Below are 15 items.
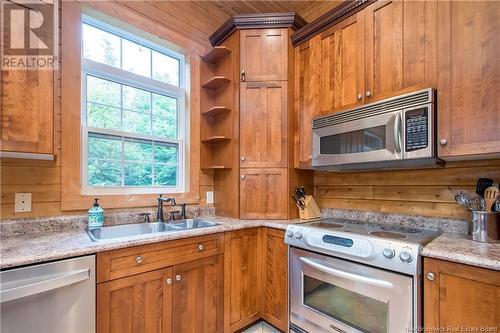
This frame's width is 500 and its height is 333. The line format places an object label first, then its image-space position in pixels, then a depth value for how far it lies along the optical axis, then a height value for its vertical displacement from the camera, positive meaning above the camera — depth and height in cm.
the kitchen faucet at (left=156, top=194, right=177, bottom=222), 207 -33
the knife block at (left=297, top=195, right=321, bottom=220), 219 -38
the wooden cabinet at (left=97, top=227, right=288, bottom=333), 134 -78
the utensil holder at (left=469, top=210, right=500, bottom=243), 134 -33
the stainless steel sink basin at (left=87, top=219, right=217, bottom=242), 177 -48
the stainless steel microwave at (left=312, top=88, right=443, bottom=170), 145 +22
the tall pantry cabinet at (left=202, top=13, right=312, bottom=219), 219 +46
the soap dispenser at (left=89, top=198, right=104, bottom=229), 173 -35
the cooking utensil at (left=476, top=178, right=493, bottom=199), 144 -10
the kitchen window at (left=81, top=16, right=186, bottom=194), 193 +48
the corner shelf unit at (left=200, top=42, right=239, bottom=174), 232 +56
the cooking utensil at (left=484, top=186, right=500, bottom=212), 139 -17
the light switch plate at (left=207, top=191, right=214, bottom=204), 252 -30
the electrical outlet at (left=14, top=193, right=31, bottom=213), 154 -22
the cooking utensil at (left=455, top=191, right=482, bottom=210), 145 -19
